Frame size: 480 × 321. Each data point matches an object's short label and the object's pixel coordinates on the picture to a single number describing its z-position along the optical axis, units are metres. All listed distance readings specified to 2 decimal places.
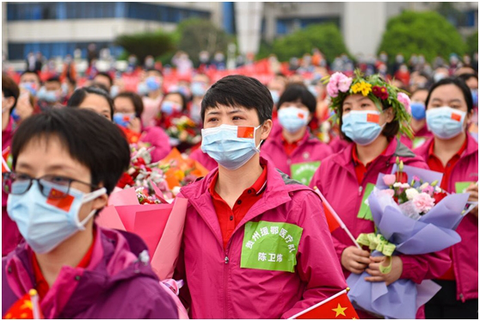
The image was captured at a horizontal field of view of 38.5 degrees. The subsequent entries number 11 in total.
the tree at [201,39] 41.50
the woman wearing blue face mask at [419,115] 7.64
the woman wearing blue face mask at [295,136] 6.98
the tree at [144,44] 38.72
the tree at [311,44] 43.34
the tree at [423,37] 42.03
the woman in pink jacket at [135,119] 6.83
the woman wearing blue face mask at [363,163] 4.37
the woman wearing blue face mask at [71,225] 2.28
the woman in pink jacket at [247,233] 3.21
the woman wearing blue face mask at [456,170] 4.84
